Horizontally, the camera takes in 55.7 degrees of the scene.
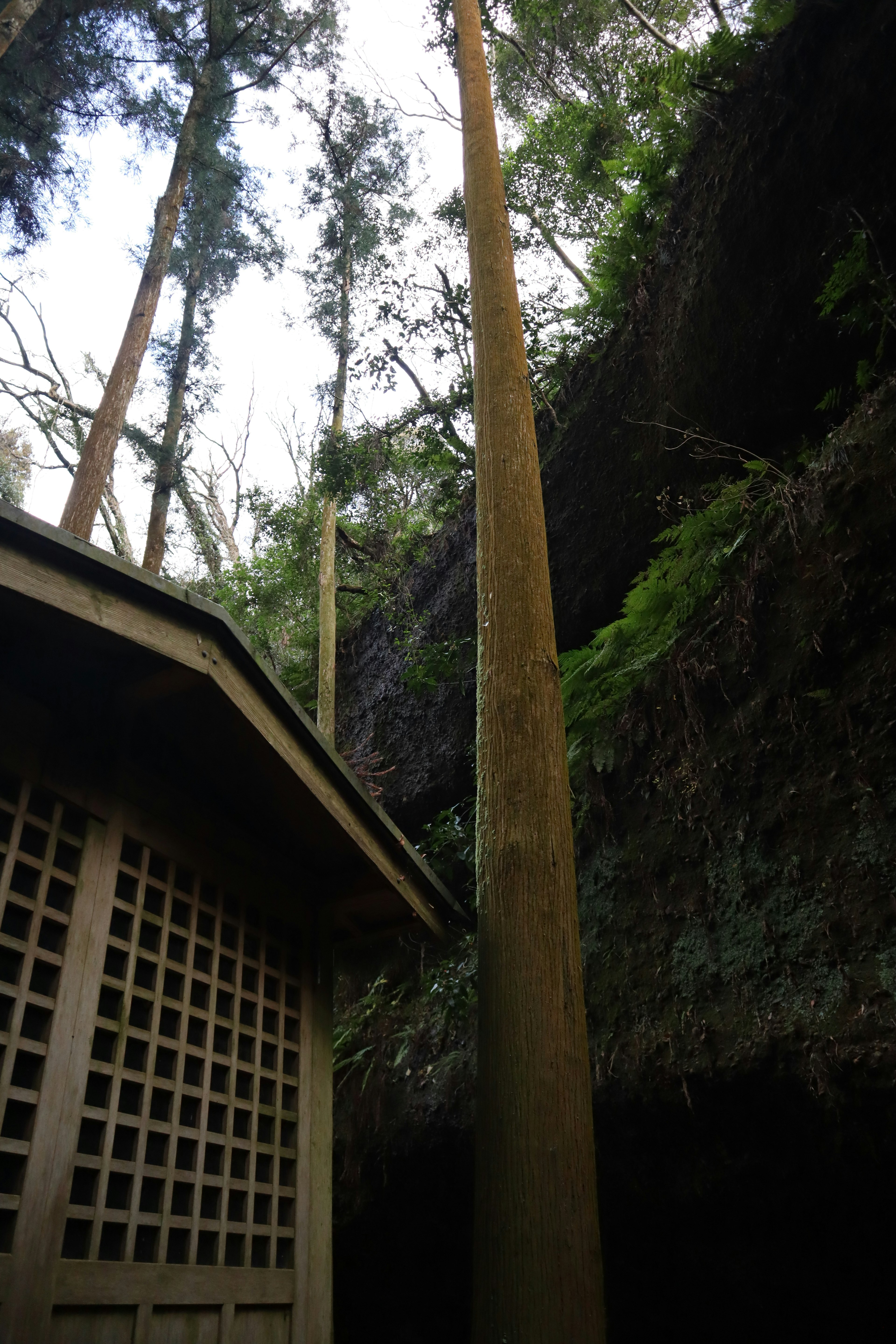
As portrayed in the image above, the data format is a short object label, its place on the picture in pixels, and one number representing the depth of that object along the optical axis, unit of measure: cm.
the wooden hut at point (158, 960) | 347
